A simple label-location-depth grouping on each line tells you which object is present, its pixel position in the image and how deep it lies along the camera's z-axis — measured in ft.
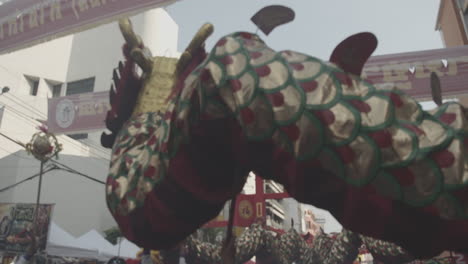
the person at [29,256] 14.36
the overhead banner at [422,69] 18.56
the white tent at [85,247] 24.71
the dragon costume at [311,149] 2.78
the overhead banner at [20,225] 25.29
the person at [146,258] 6.61
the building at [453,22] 29.19
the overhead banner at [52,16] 15.76
